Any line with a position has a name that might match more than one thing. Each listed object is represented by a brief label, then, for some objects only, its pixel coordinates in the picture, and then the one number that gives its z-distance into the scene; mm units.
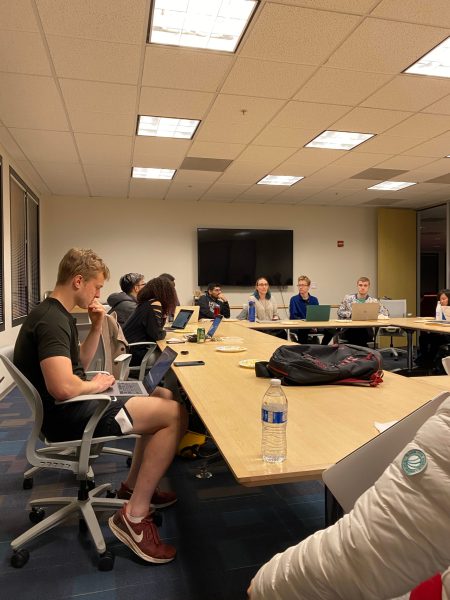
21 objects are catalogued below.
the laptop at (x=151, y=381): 1948
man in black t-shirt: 1738
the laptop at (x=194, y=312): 5062
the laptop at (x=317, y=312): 5559
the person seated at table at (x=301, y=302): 6422
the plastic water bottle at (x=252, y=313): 5711
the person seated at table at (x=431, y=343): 5480
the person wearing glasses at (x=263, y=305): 6246
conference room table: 1115
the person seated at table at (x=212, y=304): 6543
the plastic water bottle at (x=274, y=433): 1155
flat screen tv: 7906
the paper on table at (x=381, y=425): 1351
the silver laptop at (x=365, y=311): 5524
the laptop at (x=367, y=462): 988
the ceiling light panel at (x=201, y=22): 2541
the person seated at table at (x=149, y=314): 3574
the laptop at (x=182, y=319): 4664
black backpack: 1896
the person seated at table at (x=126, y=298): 4246
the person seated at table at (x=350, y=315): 6016
